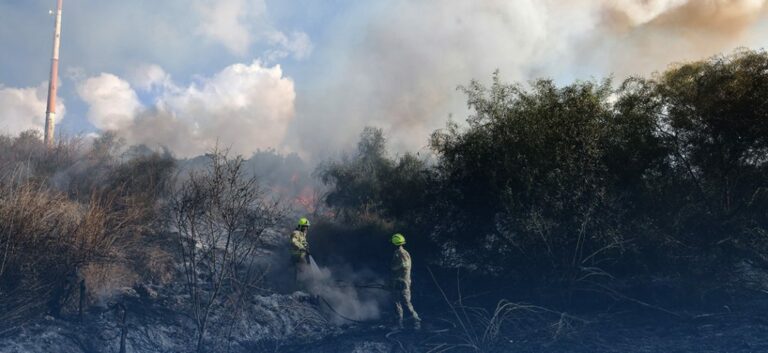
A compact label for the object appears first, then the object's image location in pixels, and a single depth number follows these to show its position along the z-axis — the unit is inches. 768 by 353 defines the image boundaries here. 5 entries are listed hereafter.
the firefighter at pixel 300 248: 505.4
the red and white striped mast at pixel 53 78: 1240.2
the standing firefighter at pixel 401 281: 450.6
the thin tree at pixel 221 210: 361.1
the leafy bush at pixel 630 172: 426.6
